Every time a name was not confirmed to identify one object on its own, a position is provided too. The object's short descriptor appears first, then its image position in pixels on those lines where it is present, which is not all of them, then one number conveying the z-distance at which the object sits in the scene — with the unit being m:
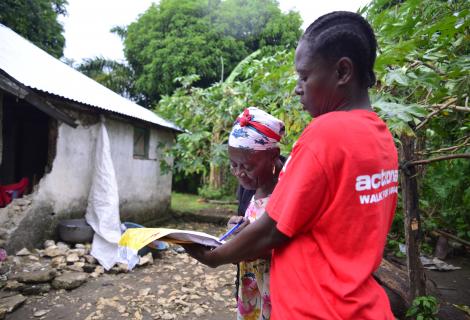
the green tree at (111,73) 16.39
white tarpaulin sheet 5.60
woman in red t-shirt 0.88
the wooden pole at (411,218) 2.82
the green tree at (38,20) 13.45
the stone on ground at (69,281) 4.46
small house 5.30
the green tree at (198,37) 14.85
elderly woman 1.55
